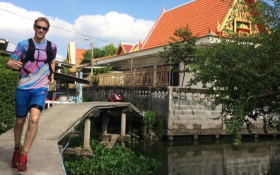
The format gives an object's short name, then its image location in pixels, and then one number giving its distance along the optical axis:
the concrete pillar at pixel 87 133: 8.51
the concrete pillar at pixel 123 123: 11.32
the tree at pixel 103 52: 44.22
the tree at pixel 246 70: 4.55
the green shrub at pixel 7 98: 6.95
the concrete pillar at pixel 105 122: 11.38
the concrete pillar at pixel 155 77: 13.43
